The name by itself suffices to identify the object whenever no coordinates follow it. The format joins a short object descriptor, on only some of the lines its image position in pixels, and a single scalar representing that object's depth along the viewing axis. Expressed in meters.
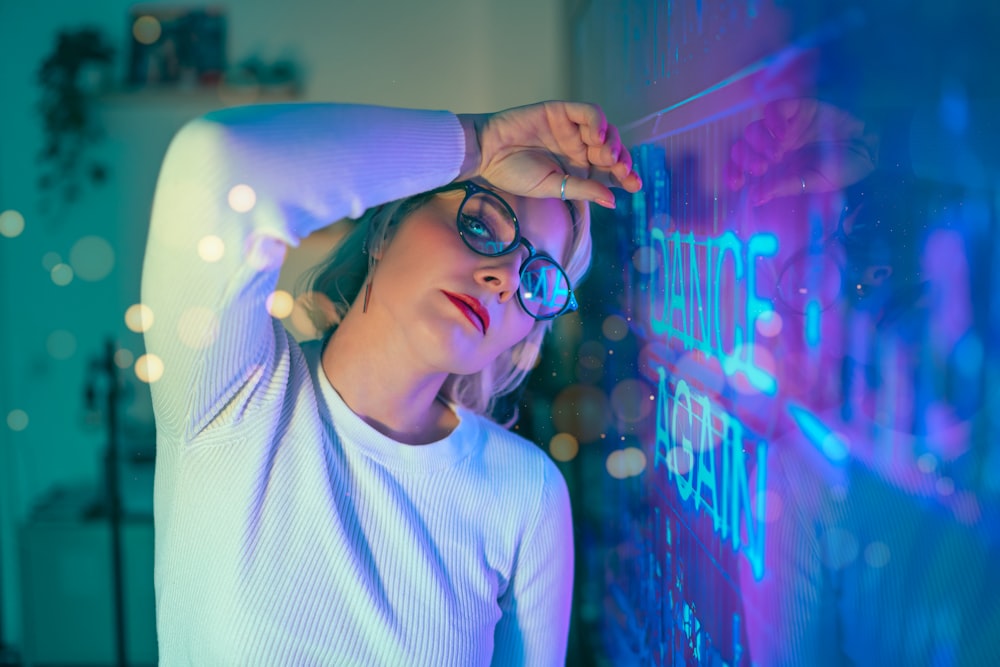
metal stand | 1.51
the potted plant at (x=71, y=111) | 1.40
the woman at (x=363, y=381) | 0.50
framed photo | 1.06
